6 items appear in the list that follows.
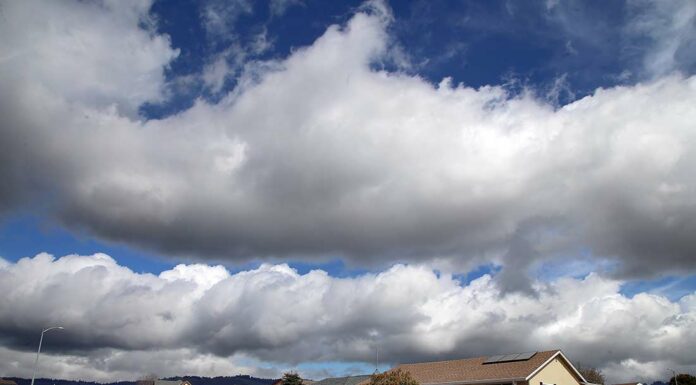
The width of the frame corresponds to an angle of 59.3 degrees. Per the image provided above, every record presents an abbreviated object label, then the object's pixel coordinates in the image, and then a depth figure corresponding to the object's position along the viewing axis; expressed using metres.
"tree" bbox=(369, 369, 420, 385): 52.53
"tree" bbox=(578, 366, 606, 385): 108.50
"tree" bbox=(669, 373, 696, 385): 112.19
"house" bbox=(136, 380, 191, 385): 129.50
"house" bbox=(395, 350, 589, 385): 61.81
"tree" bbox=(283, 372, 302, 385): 82.88
